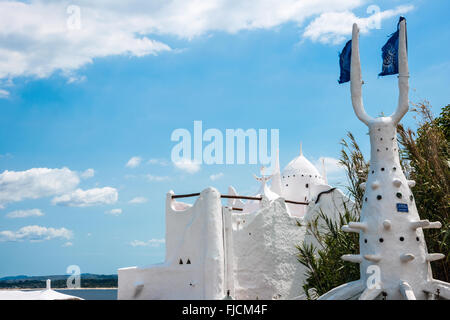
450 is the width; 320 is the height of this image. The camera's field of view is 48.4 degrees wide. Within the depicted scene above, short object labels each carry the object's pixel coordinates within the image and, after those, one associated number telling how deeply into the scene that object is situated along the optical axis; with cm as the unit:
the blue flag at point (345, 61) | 982
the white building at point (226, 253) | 1345
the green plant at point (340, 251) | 1125
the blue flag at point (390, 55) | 941
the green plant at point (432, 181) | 979
